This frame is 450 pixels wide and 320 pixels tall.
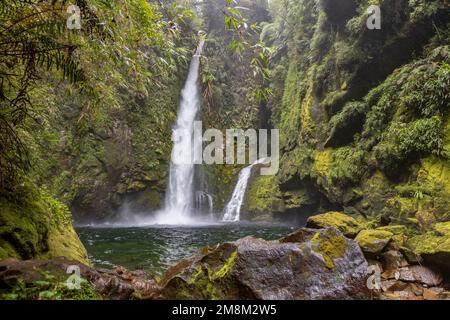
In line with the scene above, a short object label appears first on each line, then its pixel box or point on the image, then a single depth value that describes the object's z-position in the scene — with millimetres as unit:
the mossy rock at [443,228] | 4926
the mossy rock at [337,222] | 5836
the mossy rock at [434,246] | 4305
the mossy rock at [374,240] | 4754
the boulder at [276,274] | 2854
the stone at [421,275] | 4156
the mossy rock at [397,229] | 5832
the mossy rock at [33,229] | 3525
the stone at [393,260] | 4500
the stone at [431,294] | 3740
